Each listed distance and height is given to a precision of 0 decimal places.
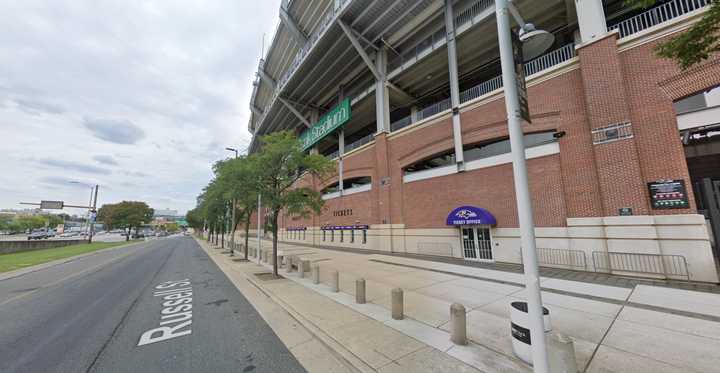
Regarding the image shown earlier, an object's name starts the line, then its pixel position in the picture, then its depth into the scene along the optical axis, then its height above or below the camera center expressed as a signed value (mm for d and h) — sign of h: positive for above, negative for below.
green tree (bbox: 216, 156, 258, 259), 11425 +2054
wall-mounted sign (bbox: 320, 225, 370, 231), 24334 -636
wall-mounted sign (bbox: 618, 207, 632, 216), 10102 +7
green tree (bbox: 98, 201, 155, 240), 52681 +3056
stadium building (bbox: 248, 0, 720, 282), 9594 +4257
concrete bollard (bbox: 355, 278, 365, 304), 7162 -2019
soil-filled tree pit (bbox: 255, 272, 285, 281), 11264 -2442
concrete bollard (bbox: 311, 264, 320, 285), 9875 -2112
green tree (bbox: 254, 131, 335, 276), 11484 +2362
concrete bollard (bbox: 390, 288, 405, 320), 5949 -2016
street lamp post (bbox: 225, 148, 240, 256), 22969 +6406
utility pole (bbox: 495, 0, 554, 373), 3066 +574
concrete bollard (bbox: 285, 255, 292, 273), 12836 -2096
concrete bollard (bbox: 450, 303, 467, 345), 4645 -1982
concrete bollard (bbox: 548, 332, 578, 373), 3338 -1891
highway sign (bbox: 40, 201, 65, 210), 41031 +4270
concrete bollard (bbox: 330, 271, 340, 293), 8578 -2071
